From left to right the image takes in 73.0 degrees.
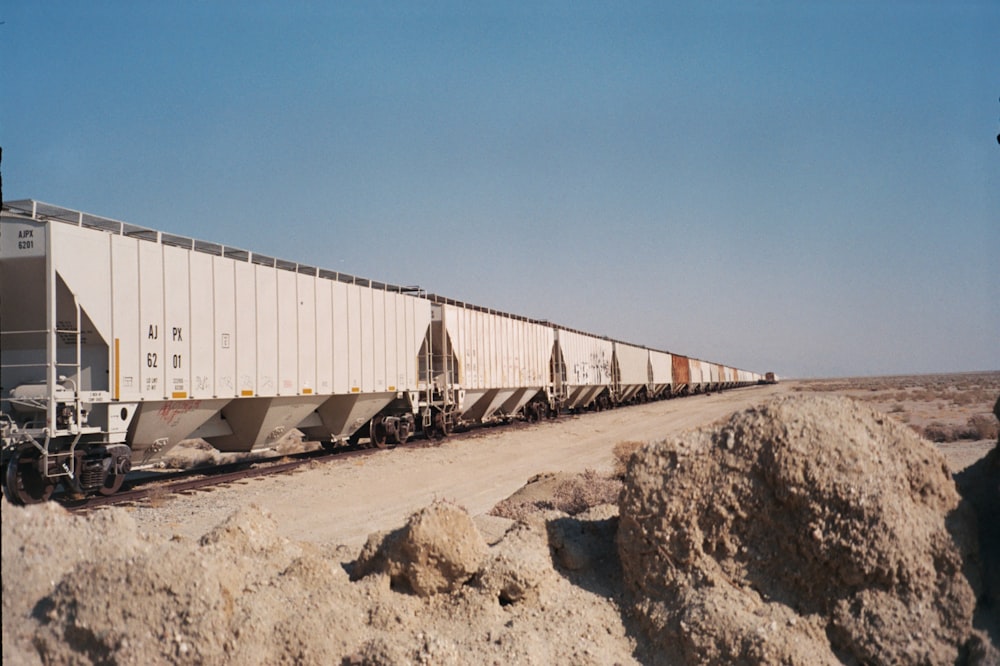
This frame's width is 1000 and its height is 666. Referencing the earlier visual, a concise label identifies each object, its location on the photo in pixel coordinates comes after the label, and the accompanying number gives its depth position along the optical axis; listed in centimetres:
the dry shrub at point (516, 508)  942
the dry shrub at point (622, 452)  1276
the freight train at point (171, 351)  1108
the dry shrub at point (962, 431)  2005
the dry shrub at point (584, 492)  915
